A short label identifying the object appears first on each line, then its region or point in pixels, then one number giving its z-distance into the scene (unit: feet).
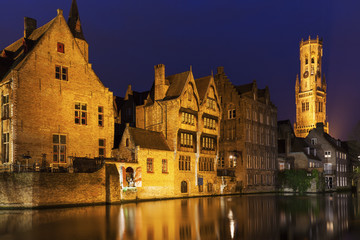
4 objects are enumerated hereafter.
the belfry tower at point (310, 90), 532.32
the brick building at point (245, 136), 213.25
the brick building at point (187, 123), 167.22
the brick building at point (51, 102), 126.00
